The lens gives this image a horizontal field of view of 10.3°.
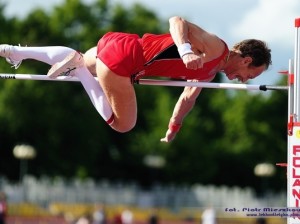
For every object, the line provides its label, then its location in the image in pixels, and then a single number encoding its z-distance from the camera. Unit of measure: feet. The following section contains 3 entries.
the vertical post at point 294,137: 42.47
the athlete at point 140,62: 43.33
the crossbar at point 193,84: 44.07
